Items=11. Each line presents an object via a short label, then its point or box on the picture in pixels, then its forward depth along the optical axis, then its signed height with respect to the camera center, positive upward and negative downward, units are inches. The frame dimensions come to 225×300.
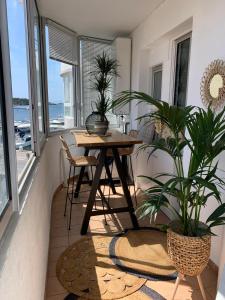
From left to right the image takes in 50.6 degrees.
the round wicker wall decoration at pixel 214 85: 72.5 +8.3
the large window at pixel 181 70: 108.9 +19.1
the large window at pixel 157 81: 139.4 +17.3
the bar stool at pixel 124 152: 127.1 -22.5
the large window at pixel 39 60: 121.0 +24.4
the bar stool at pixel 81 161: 108.0 -24.2
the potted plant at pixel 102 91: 114.9 +9.6
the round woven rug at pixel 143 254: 79.0 -52.6
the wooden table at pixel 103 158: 94.0 -20.7
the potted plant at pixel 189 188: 57.0 -18.8
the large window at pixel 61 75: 140.0 +21.4
